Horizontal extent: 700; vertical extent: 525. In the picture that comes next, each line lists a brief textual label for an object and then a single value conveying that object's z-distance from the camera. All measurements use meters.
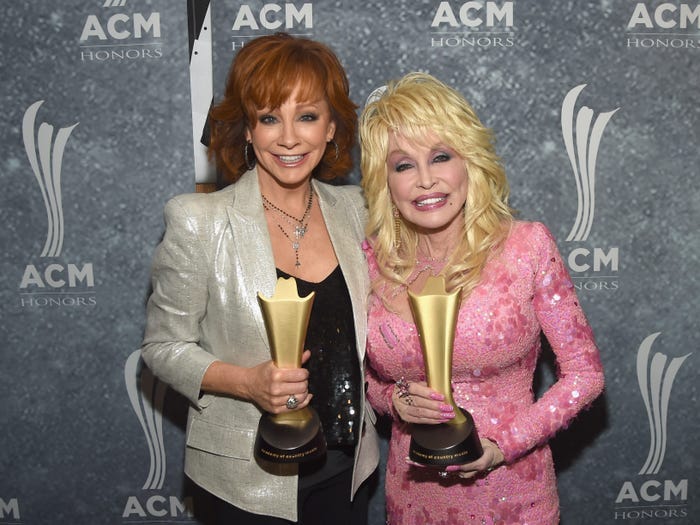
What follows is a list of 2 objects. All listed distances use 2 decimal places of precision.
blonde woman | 1.54
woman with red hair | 1.58
